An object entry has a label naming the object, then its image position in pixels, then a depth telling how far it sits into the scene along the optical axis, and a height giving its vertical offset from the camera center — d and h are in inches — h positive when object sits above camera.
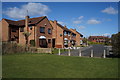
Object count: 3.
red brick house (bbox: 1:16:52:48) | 1170.6 +120.3
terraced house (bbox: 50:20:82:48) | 1519.4 +75.6
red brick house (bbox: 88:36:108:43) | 4513.3 +138.6
